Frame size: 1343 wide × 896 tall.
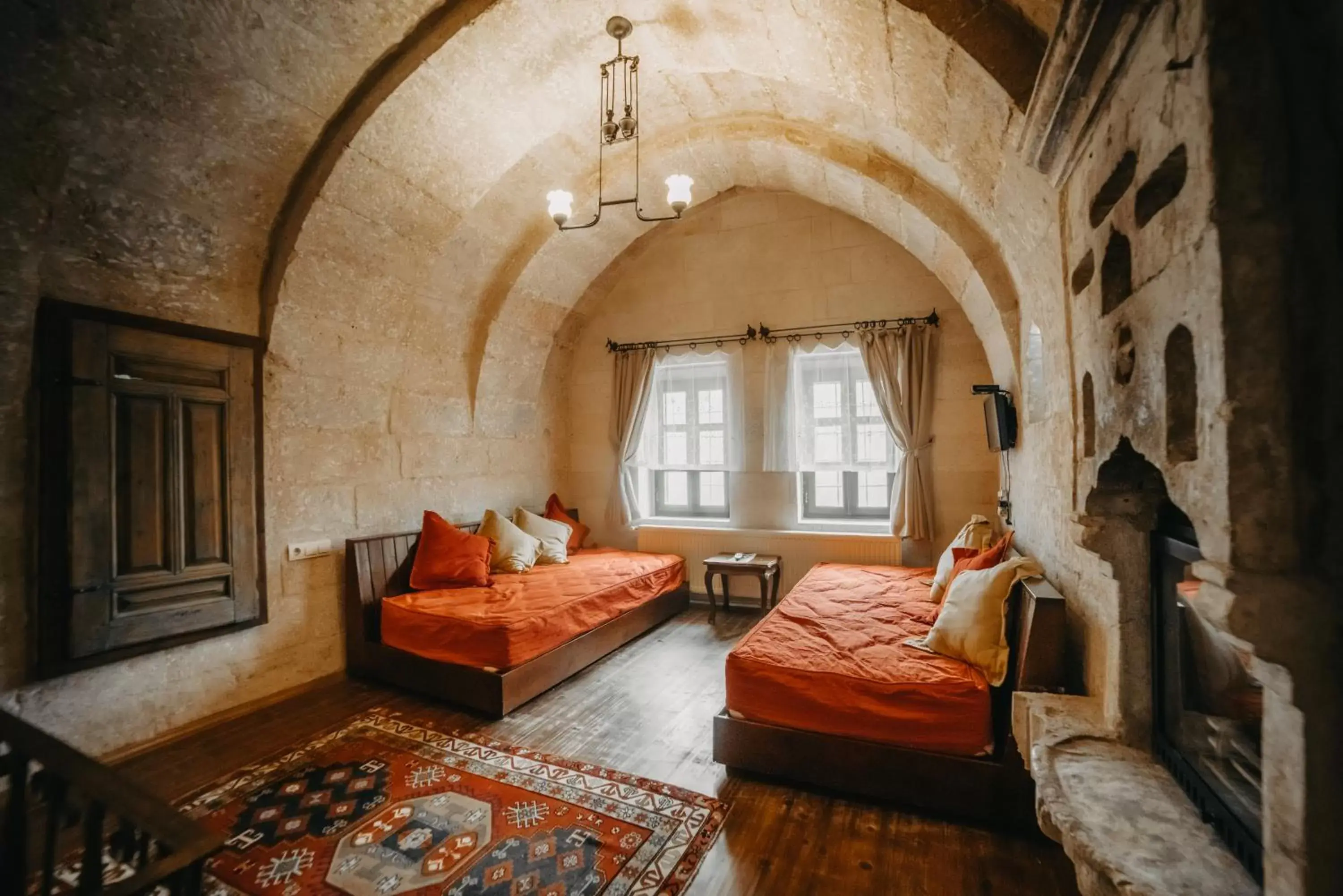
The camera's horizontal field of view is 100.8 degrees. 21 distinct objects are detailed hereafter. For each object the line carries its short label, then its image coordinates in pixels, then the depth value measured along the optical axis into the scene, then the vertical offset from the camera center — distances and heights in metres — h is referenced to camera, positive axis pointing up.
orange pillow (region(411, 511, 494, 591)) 3.83 -0.73
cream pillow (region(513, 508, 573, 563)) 4.72 -0.70
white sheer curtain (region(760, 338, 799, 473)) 4.91 +0.33
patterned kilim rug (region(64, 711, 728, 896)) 1.81 -1.38
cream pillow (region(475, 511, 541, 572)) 4.35 -0.74
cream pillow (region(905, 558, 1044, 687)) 2.26 -0.75
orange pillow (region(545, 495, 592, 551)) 5.29 -0.62
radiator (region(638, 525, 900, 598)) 4.57 -0.86
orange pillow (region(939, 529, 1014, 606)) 2.90 -0.59
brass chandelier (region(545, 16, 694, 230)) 2.88 +2.14
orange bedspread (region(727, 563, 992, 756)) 2.09 -0.94
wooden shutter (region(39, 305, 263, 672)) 2.44 -0.15
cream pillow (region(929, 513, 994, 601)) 3.34 -0.62
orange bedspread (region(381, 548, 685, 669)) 3.07 -0.96
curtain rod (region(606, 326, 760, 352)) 5.03 +1.04
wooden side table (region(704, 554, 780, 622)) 4.42 -0.97
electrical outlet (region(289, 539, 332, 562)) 3.33 -0.57
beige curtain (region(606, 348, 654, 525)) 5.42 +0.33
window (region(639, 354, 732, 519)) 5.28 +0.10
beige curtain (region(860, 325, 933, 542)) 4.38 +0.29
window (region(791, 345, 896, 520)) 4.70 +0.08
